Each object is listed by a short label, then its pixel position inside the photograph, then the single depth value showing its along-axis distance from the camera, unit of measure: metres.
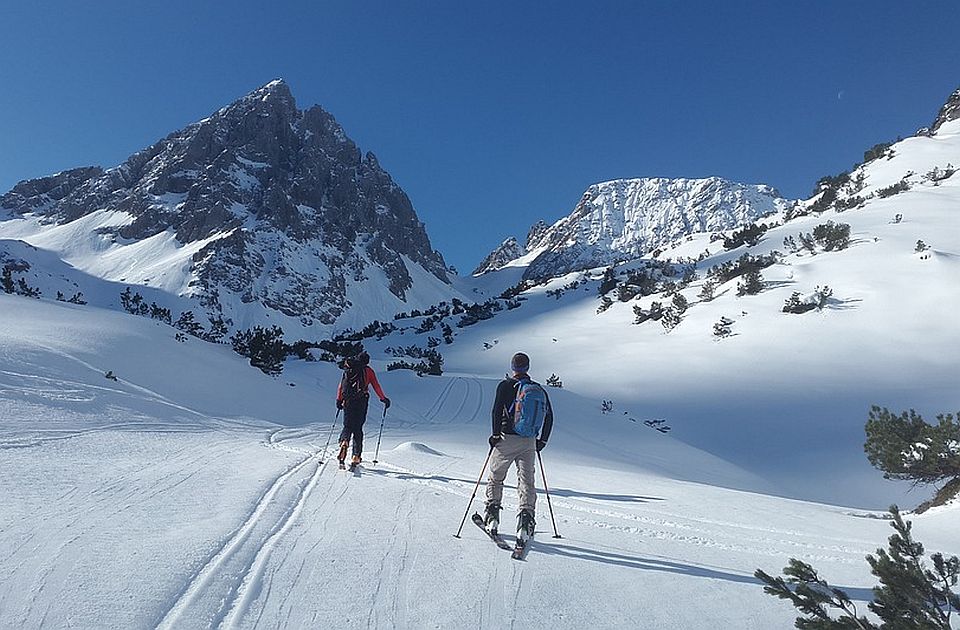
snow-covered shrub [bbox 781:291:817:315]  21.92
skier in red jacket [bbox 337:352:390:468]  7.68
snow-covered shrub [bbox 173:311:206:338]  31.30
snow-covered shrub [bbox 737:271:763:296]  25.62
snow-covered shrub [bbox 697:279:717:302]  28.05
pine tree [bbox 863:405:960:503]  7.16
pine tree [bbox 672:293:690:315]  27.38
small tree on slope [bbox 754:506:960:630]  2.43
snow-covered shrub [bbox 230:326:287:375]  20.11
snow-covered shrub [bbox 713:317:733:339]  22.36
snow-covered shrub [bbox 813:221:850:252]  28.02
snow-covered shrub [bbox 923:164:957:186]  37.20
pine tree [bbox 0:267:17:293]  21.97
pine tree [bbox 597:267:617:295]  40.78
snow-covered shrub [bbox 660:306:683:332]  26.16
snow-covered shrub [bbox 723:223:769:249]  38.53
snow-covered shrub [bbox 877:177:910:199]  36.03
